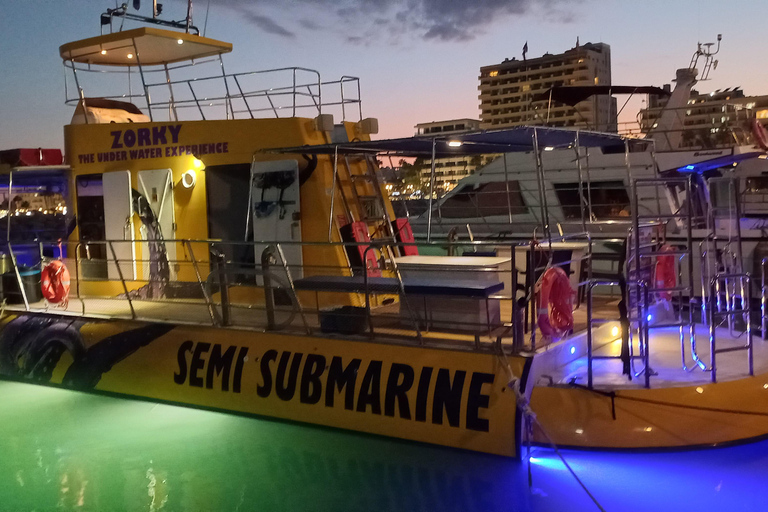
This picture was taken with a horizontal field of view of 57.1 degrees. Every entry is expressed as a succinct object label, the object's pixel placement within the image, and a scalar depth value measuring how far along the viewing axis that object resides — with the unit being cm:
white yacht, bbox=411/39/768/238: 1252
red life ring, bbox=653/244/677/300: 653
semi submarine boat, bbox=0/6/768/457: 495
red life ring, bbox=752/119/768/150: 1221
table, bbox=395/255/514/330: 554
